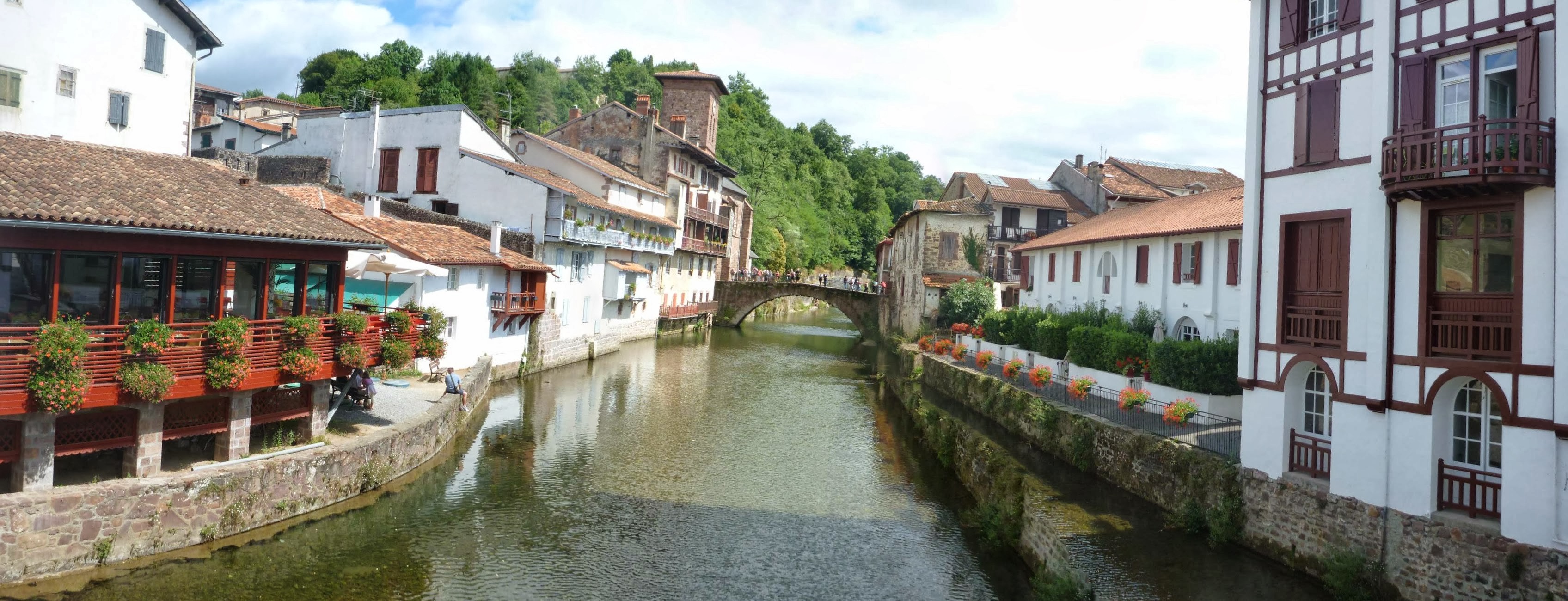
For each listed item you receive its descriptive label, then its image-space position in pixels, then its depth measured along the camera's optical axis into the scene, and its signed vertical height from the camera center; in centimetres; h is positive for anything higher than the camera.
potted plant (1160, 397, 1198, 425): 1822 -143
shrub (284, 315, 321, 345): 1560 -55
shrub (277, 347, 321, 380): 1548 -112
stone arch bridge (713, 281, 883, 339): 6169 +146
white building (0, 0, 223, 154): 2441 +604
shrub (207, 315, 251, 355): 1411 -63
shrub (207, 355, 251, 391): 1417 -121
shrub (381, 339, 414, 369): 1825 -102
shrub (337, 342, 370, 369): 1689 -103
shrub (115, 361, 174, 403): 1294 -128
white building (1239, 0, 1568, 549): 1167 +124
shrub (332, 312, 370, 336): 1694 -45
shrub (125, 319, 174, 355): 1302 -69
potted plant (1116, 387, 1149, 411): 2033 -135
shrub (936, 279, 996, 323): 4441 +136
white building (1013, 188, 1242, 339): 2564 +246
